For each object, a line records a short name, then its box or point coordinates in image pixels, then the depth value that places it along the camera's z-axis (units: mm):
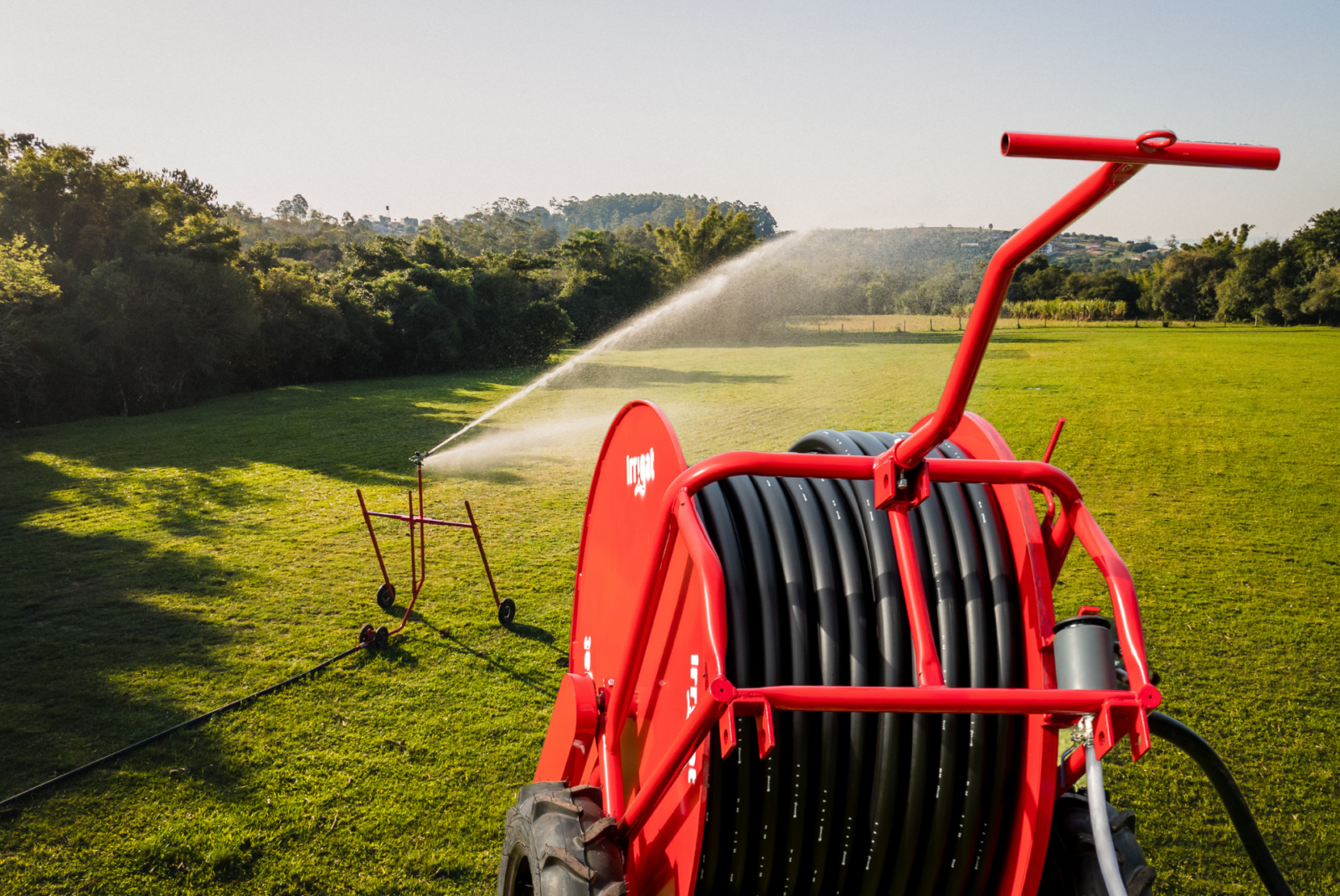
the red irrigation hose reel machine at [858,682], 2195
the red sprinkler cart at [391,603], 6840
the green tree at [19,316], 18047
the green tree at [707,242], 54531
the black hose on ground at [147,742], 4852
